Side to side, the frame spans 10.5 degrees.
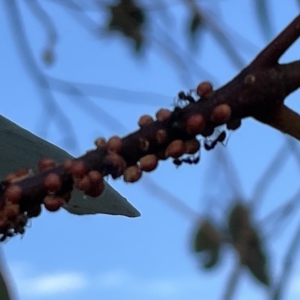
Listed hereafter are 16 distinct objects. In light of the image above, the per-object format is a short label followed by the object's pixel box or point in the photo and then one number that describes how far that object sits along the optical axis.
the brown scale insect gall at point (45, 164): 0.30
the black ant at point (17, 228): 0.28
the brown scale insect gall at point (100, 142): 0.29
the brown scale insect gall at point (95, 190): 0.28
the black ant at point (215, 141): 0.30
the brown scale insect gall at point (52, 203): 0.28
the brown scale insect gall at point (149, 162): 0.28
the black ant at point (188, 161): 0.30
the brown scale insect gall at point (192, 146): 0.28
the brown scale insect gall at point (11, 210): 0.28
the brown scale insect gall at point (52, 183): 0.28
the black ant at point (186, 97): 0.29
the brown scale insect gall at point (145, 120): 0.28
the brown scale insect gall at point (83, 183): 0.28
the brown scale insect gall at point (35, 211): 0.28
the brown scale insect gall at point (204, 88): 0.28
